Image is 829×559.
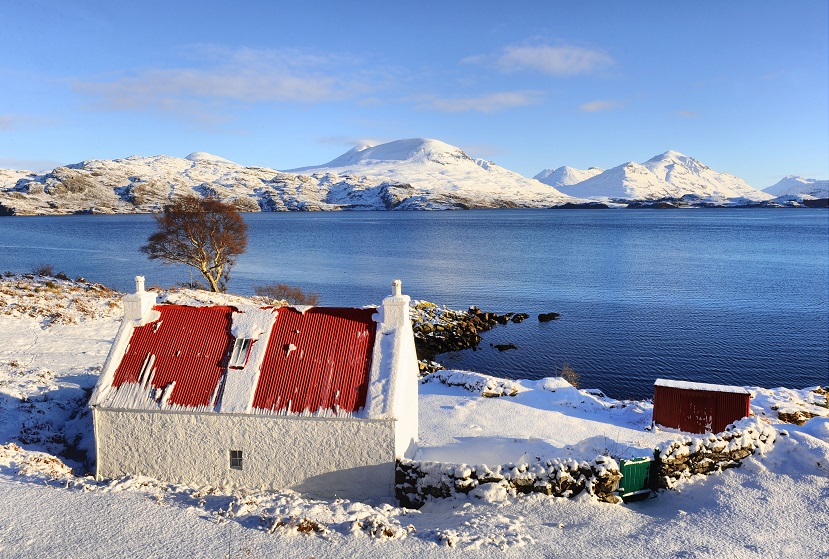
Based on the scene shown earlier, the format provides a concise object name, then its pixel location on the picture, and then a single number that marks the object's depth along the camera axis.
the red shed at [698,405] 24.72
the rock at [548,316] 55.93
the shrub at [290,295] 58.19
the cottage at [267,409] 17.67
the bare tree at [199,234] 53.34
